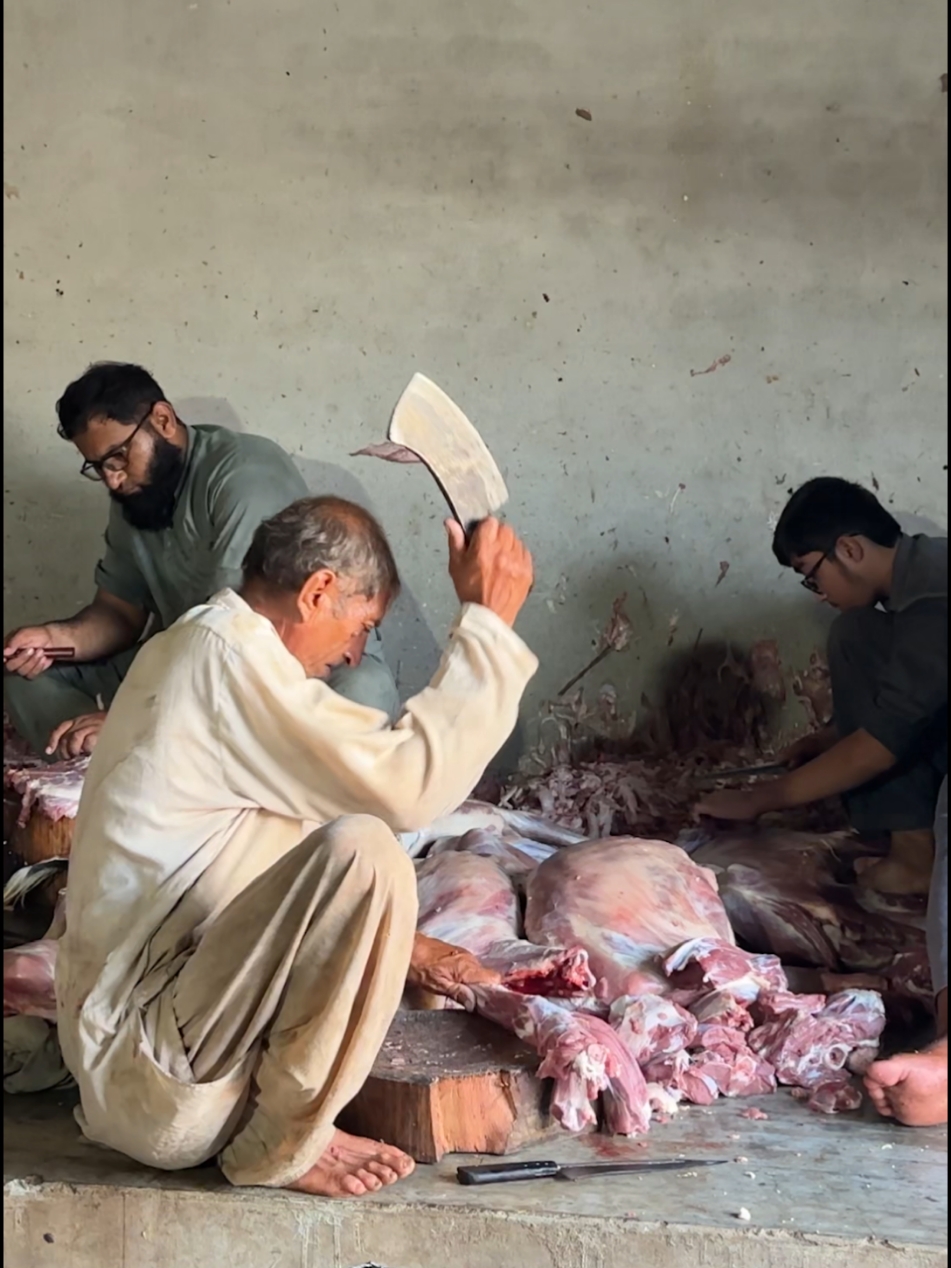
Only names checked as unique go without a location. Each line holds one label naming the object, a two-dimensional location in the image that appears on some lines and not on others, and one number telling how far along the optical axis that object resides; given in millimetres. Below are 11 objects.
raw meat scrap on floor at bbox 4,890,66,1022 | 2535
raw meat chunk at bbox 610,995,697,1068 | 2457
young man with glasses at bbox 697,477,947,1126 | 3078
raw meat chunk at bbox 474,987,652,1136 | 2279
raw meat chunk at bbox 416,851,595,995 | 2539
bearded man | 3170
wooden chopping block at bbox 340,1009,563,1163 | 2188
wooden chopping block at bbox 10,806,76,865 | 3012
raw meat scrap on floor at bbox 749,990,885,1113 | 2539
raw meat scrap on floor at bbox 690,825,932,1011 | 2834
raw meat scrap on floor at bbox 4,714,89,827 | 3023
